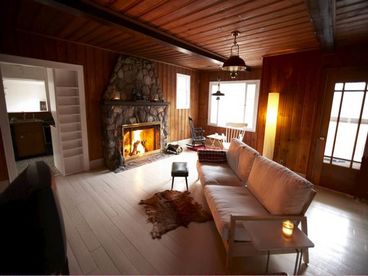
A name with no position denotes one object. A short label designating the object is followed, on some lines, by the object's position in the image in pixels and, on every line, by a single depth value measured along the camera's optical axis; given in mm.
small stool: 3217
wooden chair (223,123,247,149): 5844
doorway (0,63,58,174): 4656
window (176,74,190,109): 6340
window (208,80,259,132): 6016
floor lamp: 4078
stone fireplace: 4246
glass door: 3240
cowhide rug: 2451
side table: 1537
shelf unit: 3785
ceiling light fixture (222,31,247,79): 2570
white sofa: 1776
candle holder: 1638
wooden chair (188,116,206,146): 6277
